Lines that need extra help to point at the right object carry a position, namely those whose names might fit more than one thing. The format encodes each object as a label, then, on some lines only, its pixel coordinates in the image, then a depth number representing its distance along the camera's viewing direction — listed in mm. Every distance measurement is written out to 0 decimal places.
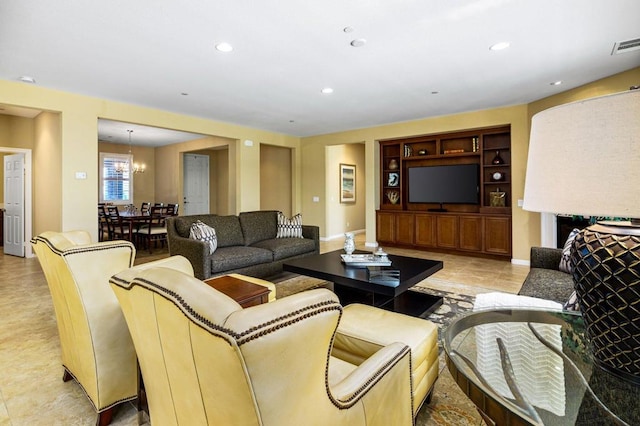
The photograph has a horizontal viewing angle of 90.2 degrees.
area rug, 1619
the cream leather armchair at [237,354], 622
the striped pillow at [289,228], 4945
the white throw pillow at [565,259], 2599
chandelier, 8898
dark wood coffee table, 2581
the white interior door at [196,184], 9477
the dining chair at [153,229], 6355
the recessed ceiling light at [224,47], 3064
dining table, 6070
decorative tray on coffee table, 3047
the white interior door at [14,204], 5898
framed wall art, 8656
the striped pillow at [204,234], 3770
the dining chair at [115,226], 6217
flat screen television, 5977
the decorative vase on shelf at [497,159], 5789
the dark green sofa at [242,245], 3639
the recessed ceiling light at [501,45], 3070
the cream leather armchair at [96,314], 1470
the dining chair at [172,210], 6903
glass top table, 874
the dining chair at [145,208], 7310
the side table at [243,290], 1986
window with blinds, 8969
